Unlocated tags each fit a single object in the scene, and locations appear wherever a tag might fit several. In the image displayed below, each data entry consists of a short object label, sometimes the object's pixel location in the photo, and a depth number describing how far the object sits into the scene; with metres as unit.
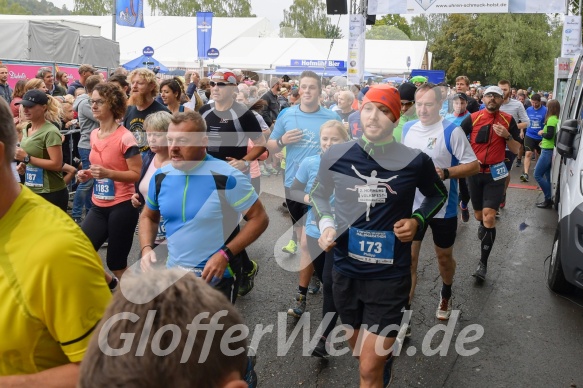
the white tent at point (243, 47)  36.31
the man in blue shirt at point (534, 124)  13.54
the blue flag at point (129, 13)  19.44
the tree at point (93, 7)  79.56
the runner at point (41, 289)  1.54
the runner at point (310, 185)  4.62
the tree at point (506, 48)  56.97
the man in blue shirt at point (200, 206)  3.29
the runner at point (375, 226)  3.16
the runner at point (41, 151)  5.39
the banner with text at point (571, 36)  17.27
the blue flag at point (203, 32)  23.77
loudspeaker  14.73
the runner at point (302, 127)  5.64
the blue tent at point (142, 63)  21.47
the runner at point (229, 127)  5.57
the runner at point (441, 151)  4.62
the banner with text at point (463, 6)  15.91
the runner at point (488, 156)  6.15
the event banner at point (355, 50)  14.70
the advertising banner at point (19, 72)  12.90
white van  4.84
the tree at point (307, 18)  78.36
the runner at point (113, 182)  4.64
